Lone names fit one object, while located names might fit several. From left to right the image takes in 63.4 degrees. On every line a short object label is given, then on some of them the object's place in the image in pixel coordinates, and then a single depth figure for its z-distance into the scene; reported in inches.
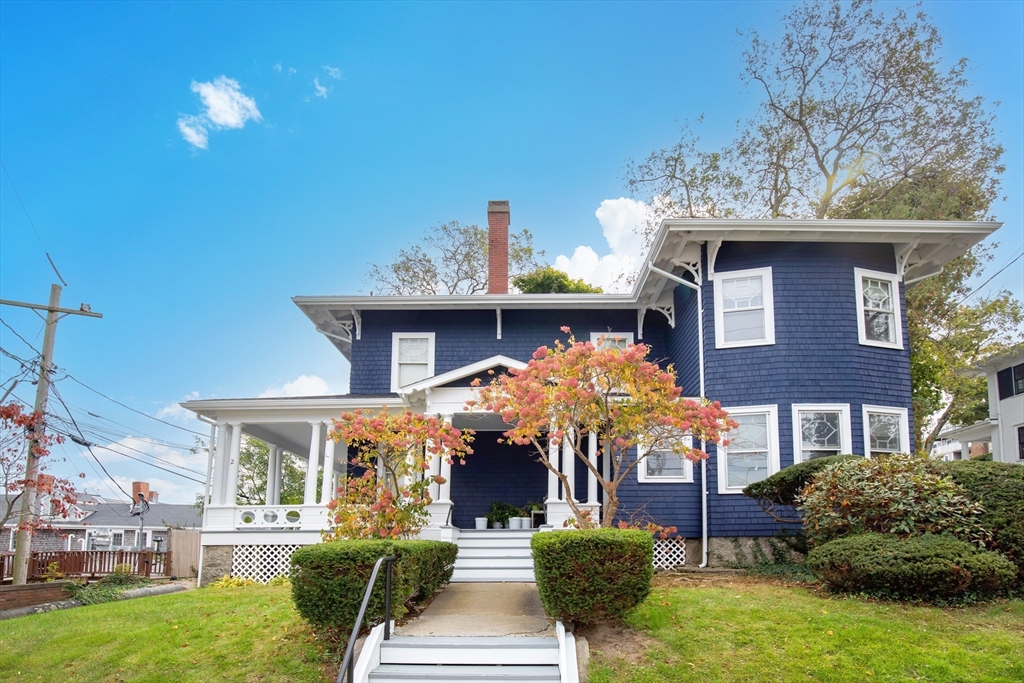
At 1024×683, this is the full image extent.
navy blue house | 587.2
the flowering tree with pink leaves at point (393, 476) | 441.1
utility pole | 669.3
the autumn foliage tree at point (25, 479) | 636.8
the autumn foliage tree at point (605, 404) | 450.6
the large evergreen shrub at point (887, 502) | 430.0
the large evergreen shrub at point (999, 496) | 416.5
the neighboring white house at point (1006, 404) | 1008.9
